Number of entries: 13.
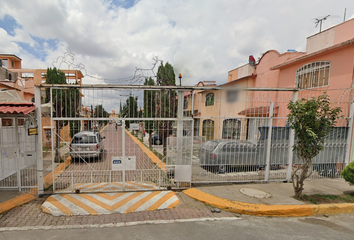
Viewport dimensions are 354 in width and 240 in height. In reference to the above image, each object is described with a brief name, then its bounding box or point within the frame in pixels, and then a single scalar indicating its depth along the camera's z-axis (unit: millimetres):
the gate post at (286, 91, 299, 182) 5693
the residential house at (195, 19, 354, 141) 5668
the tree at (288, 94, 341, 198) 4336
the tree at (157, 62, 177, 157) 10844
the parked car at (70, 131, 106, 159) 5112
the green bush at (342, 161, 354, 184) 4594
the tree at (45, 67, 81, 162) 8922
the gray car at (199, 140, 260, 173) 5441
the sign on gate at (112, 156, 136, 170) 4934
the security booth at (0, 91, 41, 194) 4605
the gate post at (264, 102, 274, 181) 5527
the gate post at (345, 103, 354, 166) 6027
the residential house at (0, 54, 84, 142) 16255
